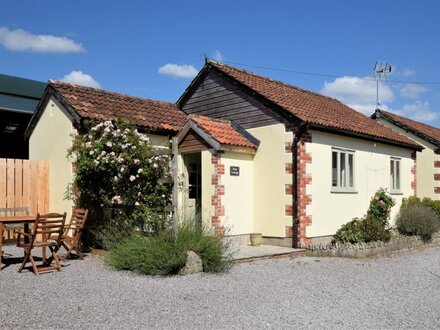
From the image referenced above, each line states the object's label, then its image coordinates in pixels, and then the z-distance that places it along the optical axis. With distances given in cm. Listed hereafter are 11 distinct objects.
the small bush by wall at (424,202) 1677
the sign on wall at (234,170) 1212
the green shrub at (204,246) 845
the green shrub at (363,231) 1244
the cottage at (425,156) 1941
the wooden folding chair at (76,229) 930
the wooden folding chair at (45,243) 812
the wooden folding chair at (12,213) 986
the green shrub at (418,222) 1482
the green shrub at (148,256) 809
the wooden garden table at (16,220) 888
